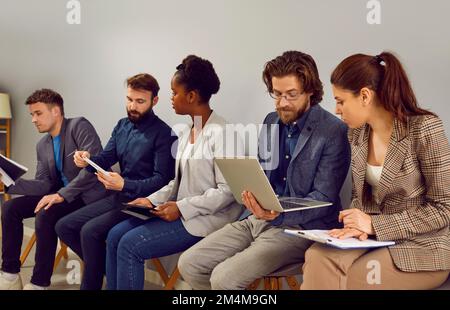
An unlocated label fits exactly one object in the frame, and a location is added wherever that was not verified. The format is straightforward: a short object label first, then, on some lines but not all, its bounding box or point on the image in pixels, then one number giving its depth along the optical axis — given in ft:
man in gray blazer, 9.38
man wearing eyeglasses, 6.30
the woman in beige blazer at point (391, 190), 5.35
